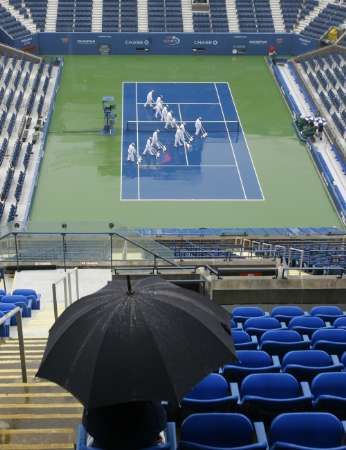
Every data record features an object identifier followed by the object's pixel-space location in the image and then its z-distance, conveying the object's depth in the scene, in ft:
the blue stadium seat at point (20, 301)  32.27
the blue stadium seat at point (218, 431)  17.54
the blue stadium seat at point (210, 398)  19.34
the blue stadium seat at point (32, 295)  34.81
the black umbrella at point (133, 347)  14.66
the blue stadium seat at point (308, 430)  17.72
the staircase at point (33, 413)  17.52
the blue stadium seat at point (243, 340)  24.19
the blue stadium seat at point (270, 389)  19.76
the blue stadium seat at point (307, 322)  27.02
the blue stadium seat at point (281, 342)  24.08
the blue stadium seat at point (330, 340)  24.06
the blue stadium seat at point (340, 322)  27.12
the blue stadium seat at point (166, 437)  15.11
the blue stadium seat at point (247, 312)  29.01
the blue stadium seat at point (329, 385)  20.48
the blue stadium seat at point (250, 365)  21.70
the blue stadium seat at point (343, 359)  22.95
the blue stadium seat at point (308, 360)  22.43
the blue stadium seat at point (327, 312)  28.78
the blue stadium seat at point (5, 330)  28.73
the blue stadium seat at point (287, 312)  29.17
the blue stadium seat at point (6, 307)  28.99
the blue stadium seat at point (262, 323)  26.89
